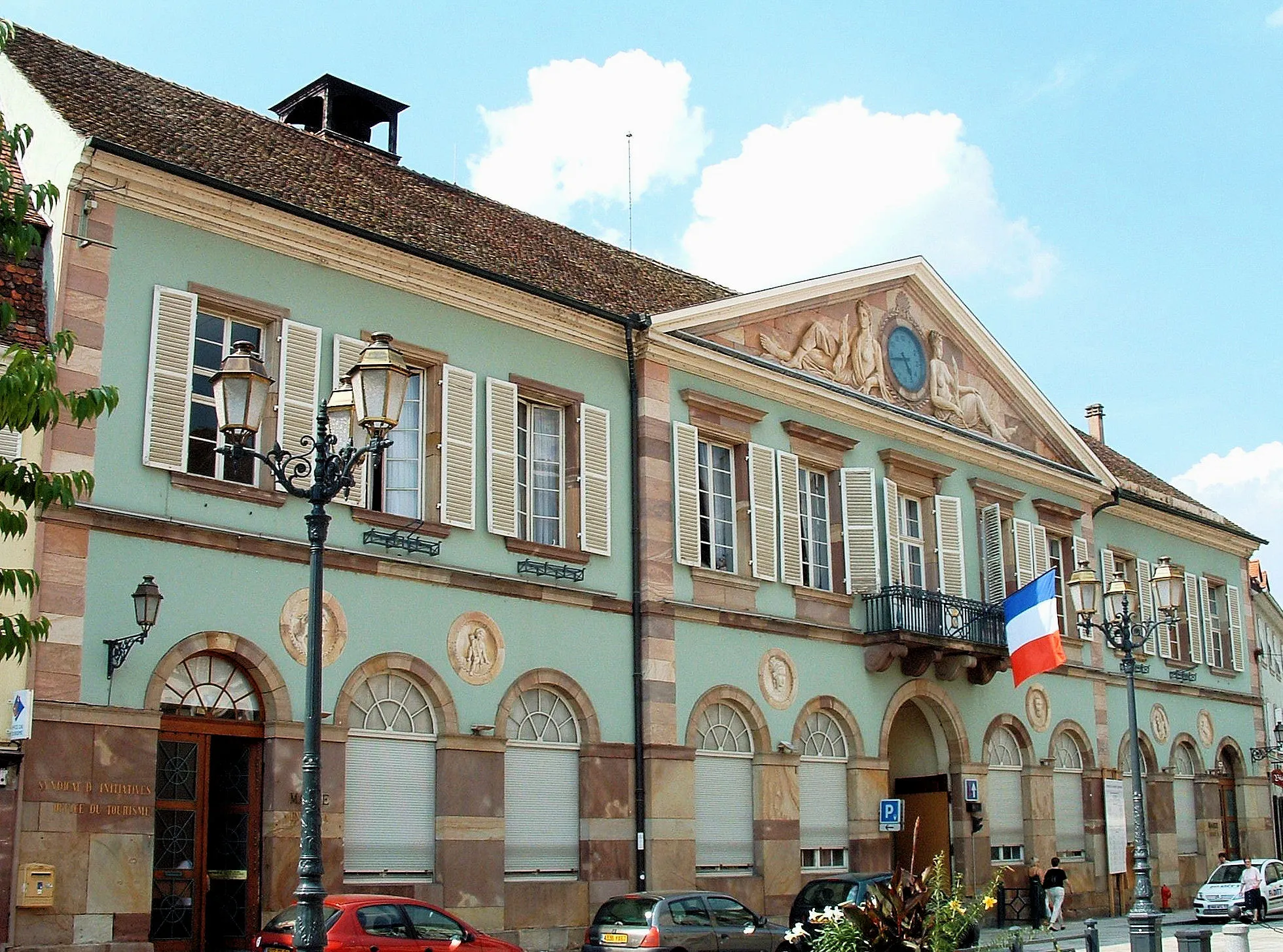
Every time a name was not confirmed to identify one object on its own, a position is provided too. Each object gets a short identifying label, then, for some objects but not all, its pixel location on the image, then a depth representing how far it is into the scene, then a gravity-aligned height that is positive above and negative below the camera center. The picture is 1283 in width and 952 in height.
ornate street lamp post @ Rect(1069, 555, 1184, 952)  21.95 +2.82
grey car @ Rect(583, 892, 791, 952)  18.56 -1.35
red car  15.57 -1.15
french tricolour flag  26.80 +2.91
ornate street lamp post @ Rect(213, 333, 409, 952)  12.30 +3.08
